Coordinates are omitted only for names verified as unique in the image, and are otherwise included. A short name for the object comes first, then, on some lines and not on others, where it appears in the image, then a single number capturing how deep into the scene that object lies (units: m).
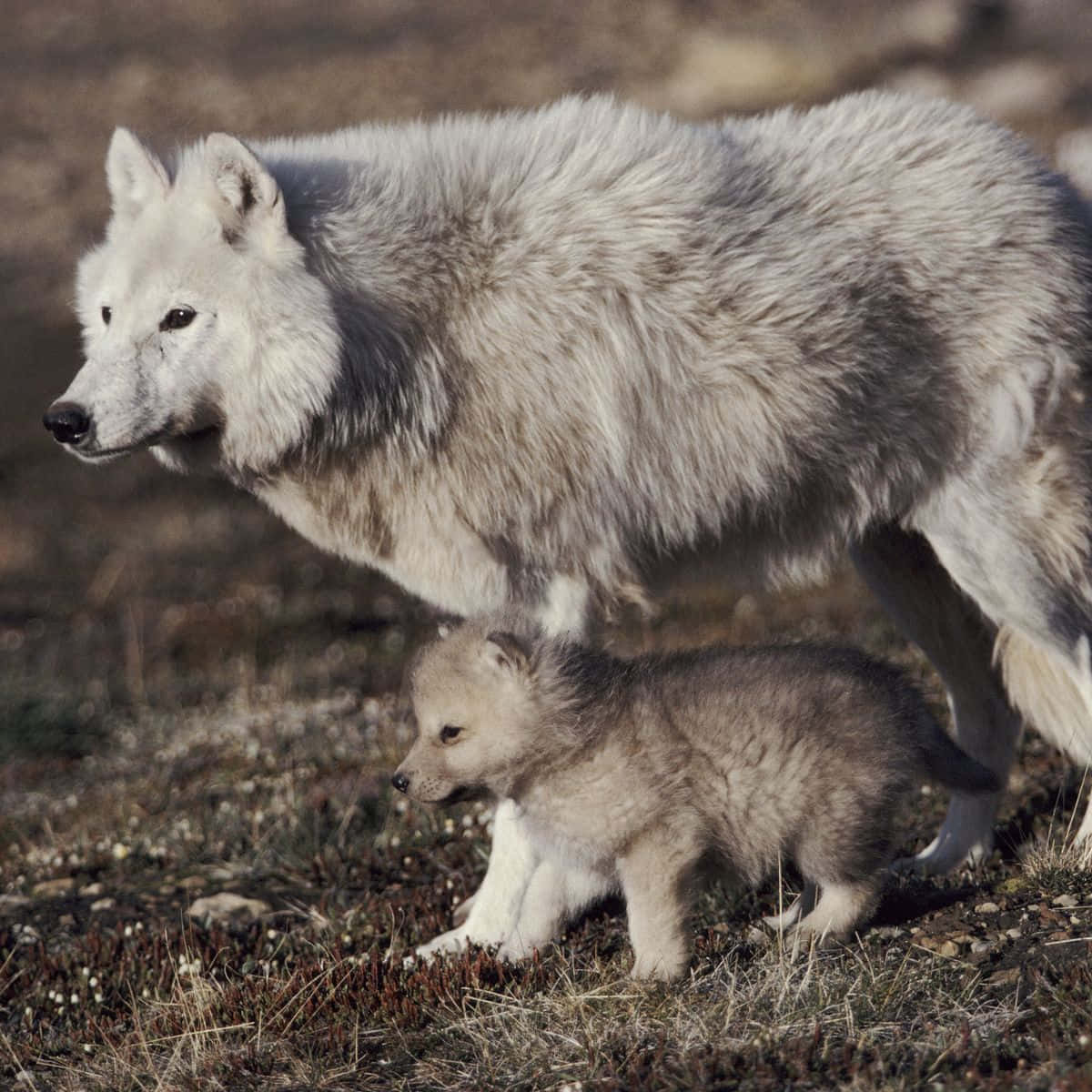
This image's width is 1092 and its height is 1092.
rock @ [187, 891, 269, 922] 12.56
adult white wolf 10.66
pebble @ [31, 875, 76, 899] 13.69
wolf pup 9.17
